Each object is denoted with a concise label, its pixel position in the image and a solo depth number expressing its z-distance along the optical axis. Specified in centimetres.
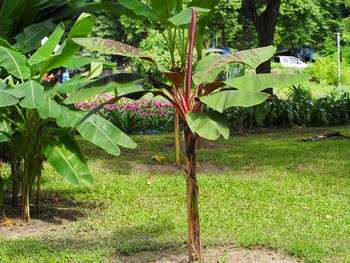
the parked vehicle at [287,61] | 4139
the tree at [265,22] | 1229
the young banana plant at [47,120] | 441
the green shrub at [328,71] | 2484
